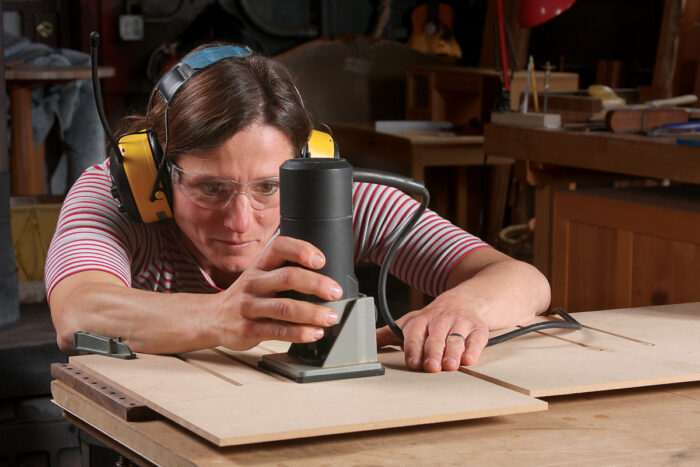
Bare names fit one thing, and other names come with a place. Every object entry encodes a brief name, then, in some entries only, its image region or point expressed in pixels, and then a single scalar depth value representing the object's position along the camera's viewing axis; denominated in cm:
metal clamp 178
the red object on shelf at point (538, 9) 472
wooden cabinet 347
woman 171
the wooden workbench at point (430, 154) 604
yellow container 449
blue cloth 812
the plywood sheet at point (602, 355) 161
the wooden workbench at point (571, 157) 354
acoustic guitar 900
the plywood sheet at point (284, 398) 135
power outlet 906
